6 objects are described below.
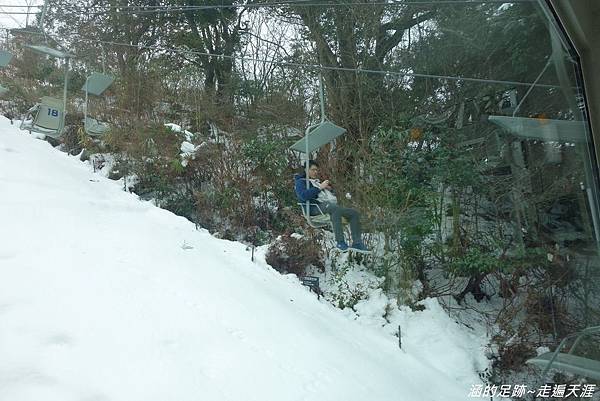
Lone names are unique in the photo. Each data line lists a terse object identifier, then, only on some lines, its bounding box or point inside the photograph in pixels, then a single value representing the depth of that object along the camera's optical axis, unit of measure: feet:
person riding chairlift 14.44
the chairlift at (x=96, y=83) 22.10
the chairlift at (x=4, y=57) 23.90
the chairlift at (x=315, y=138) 13.35
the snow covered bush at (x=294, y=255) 23.65
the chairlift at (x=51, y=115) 23.00
